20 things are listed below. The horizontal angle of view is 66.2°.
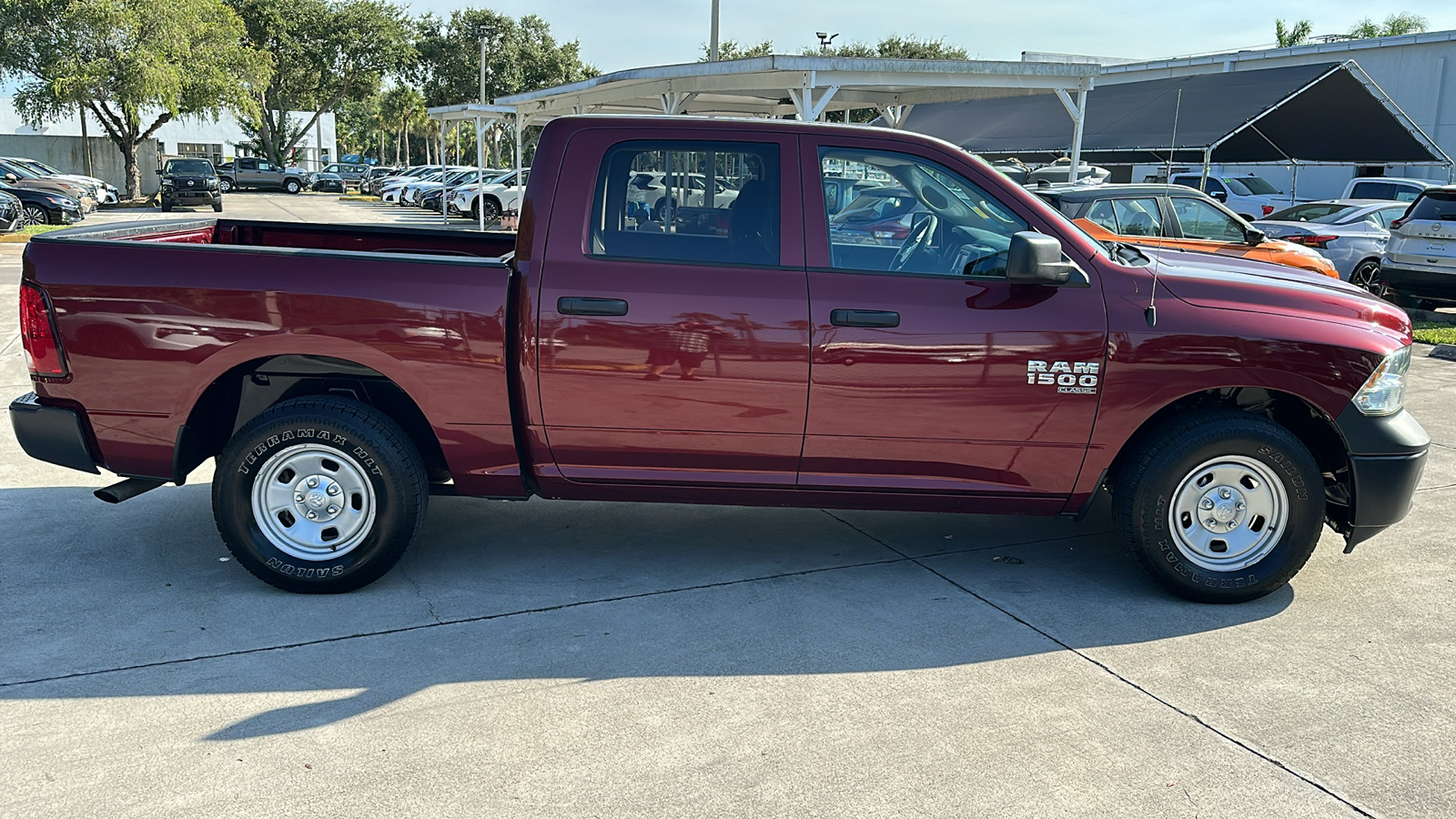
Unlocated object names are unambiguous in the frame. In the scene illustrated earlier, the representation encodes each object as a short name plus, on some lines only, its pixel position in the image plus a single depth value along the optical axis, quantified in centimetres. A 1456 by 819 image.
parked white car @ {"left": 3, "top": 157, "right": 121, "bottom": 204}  3381
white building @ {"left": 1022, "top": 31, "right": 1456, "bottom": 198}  3120
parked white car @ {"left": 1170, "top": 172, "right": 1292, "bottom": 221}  2466
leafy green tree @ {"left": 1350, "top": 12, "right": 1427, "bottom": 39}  7188
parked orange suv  1080
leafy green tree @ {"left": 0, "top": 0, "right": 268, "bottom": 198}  3425
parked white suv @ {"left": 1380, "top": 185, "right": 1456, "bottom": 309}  1366
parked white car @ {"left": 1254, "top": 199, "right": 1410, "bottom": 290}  1587
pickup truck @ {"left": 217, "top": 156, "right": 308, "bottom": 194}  5000
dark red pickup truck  436
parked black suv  3584
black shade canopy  2247
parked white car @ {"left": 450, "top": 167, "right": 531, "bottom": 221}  3200
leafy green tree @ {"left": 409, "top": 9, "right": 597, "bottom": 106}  5619
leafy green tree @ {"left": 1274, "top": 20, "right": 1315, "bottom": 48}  5841
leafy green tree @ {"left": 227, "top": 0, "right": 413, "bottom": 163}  5347
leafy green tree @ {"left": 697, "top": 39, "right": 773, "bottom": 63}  5644
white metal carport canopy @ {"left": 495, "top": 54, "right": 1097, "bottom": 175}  1562
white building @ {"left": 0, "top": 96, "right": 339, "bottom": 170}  5284
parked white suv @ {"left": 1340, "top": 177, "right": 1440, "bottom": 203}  2120
